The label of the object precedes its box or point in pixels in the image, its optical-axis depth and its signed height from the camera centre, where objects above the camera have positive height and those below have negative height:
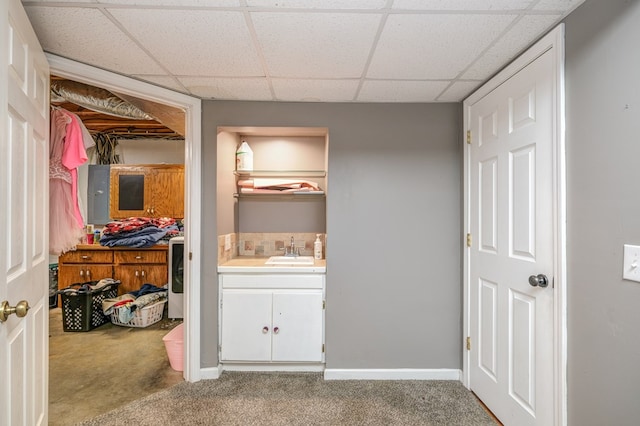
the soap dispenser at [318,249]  2.75 -0.33
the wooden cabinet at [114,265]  3.85 -0.67
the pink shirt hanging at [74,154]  1.85 +0.37
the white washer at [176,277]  3.53 -0.75
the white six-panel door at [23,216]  1.08 -0.01
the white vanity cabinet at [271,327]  2.37 -0.90
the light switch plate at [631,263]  1.07 -0.18
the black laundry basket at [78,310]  3.24 -1.05
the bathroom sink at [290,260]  2.53 -0.42
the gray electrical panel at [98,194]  4.18 +0.28
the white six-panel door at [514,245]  1.50 -0.18
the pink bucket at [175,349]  2.44 -1.11
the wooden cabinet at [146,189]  4.13 +0.34
